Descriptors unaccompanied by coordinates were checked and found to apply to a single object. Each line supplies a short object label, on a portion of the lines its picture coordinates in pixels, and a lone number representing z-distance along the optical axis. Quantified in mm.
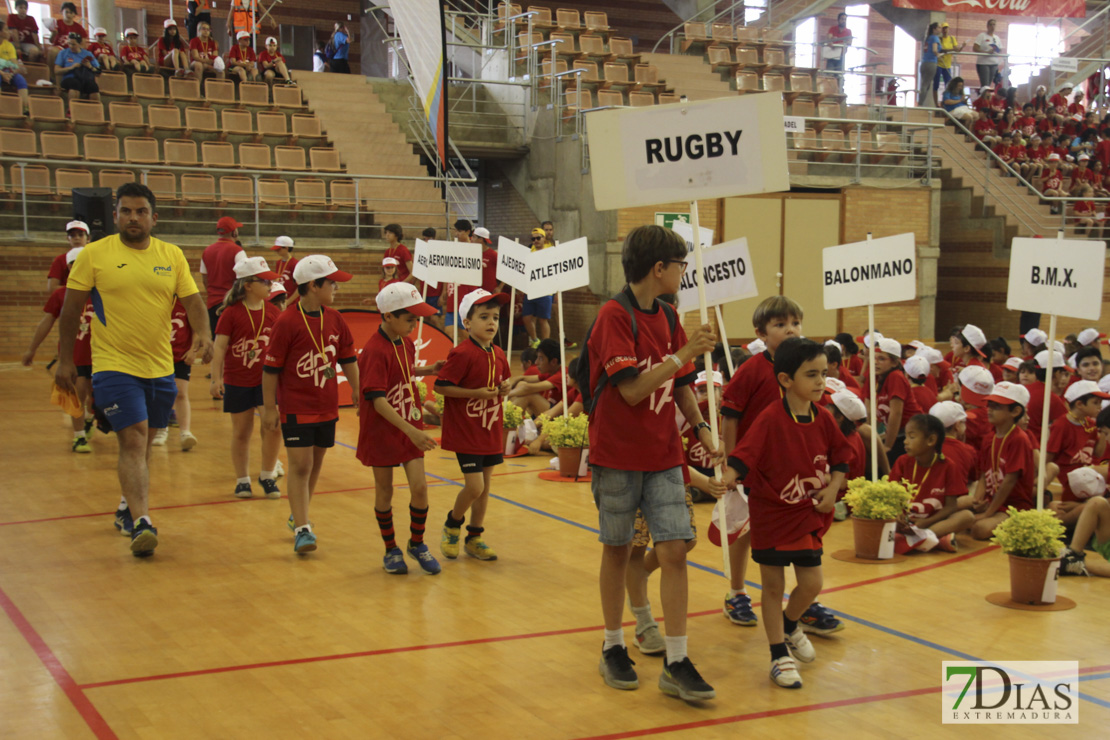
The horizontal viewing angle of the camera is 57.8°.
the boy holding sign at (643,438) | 4242
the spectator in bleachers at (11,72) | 17281
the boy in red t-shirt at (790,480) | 4578
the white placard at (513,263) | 10375
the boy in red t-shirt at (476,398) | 6266
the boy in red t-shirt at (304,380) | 6430
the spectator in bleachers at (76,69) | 17766
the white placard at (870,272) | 7340
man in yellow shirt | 6074
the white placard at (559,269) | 9562
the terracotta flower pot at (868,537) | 6621
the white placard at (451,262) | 11047
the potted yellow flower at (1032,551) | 5688
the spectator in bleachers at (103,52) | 18578
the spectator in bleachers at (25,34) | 18406
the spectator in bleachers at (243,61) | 19828
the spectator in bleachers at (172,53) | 19484
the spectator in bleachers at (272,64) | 20188
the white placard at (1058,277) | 6289
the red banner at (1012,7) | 24897
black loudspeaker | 12398
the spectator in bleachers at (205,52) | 19781
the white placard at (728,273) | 7496
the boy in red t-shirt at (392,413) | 6012
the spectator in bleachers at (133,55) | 18911
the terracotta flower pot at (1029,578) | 5680
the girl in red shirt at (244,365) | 8188
